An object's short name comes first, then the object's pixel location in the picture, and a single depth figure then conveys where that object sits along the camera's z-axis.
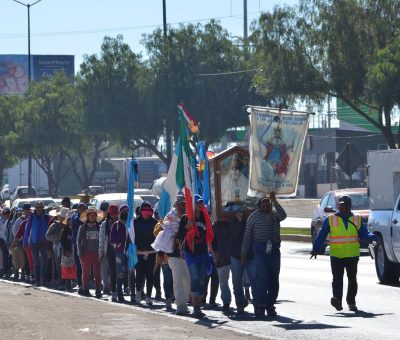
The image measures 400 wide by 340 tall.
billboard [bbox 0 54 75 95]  132.38
